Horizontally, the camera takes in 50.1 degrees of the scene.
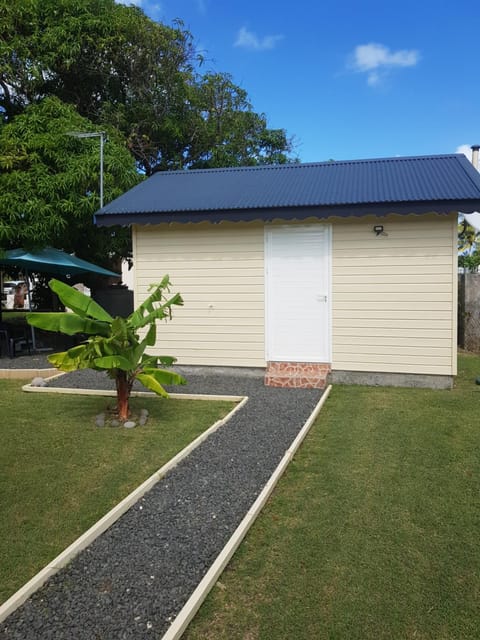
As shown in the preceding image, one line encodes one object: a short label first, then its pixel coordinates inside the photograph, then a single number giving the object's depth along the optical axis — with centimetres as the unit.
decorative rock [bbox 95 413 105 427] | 619
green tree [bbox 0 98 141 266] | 1062
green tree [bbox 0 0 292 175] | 1358
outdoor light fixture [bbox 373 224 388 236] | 820
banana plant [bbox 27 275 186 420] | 586
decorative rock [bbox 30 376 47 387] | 835
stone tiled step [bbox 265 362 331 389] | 837
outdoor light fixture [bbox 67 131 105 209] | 1094
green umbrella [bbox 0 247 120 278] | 1088
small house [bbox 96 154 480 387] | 804
